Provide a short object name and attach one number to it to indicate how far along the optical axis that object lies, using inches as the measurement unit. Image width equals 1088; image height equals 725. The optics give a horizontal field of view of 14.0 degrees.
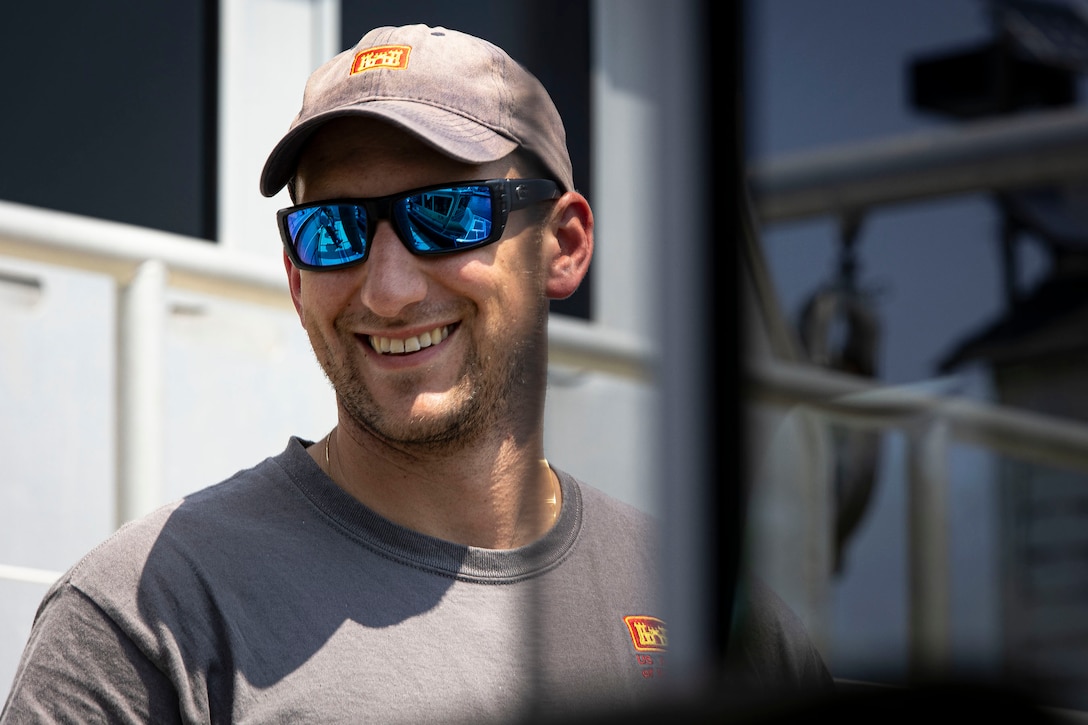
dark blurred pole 69.5
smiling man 98.6
